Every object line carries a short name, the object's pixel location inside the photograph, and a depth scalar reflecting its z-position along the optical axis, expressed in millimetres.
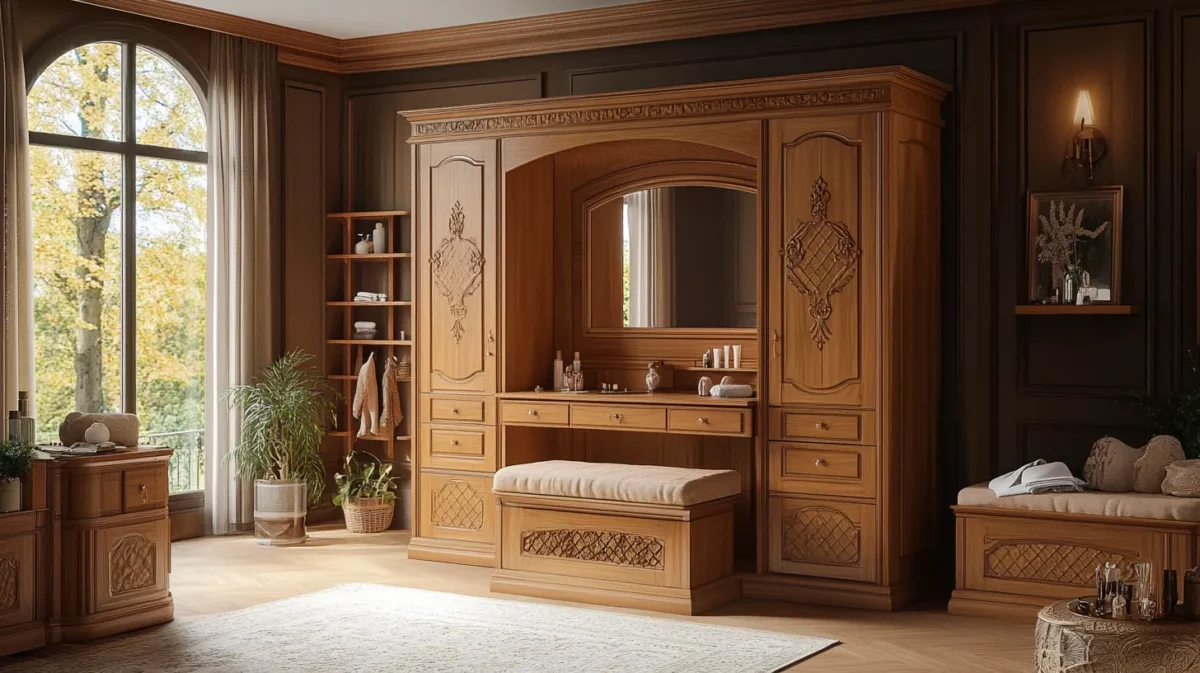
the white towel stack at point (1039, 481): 5660
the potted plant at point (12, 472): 4957
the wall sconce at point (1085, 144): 5980
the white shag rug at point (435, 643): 4840
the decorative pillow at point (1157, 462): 5543
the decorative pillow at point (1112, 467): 5648
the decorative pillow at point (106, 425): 5469
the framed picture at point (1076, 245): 5980
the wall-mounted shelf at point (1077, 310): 5840
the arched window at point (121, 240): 6887
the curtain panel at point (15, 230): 6418
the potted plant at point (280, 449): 7324
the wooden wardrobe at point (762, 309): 5906
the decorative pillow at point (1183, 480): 5363
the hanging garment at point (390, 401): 7910
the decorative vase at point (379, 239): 7969
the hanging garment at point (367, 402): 7848
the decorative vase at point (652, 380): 6805
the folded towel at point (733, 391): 6328
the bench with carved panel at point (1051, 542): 5352
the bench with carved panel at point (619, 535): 5809
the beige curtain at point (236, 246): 7574
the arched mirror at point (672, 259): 6676
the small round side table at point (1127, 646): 4012
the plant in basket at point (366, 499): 7754
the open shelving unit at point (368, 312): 8008
